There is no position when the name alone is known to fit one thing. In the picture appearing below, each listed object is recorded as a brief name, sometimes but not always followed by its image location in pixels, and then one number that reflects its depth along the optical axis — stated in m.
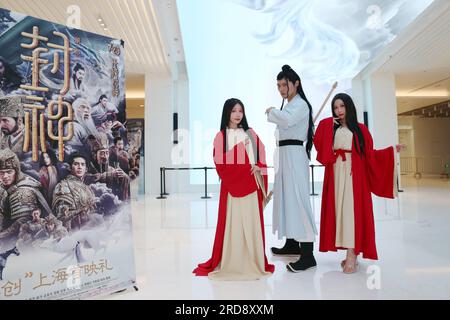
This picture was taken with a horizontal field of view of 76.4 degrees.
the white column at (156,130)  8.58
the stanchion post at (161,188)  7.66
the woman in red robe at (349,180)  2.28
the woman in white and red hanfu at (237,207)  2.24
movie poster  1.57
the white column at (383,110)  8.56
